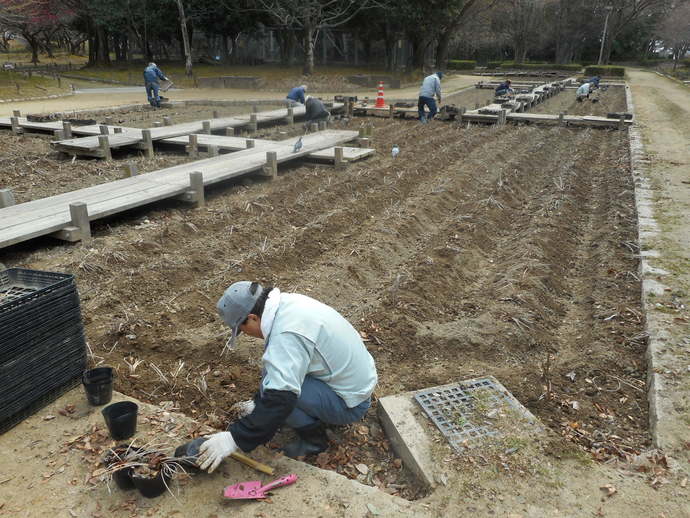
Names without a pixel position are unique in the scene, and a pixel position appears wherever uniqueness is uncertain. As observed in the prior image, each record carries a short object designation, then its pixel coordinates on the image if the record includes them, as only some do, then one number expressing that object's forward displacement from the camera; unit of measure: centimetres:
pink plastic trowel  261
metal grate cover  306
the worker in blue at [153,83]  1776
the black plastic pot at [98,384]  329
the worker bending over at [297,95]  1437
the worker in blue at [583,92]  2338
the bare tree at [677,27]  4978
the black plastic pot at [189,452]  270
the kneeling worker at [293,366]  250
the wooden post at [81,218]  591
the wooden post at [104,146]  1029
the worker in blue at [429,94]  1512
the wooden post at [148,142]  1092
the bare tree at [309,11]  2814
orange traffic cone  1844
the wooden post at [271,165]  889
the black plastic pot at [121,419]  297
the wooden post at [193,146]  1073
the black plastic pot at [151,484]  259
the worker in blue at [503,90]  2267
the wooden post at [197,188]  731
